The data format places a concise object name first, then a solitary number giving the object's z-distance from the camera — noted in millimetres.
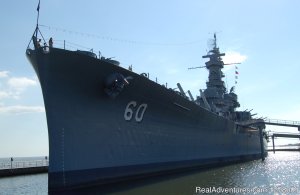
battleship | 10240
